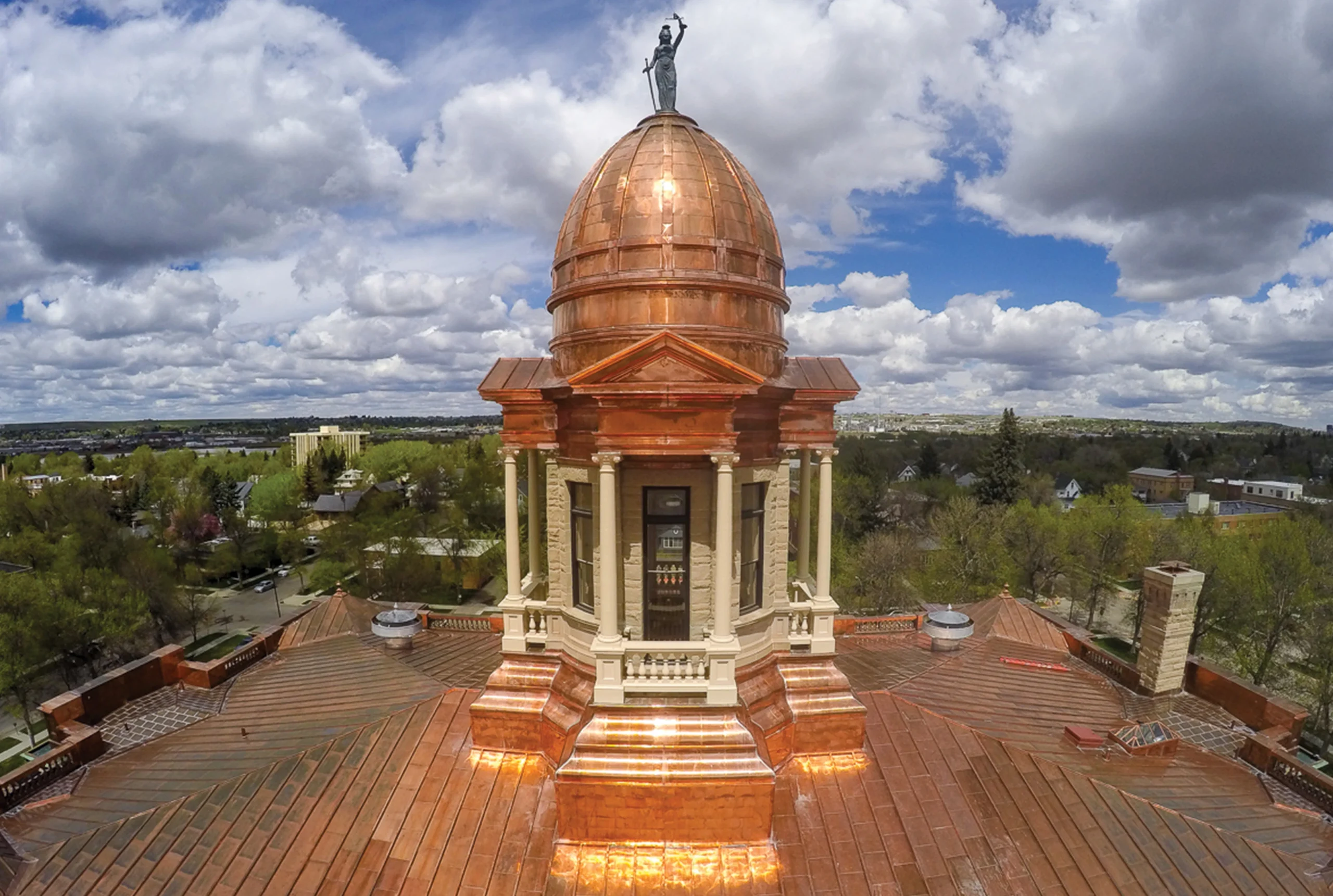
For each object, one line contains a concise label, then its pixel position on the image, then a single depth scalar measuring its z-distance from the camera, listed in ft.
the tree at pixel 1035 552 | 120.06
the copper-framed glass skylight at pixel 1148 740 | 34.24
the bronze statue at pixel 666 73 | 36.55
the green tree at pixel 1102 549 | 120.16
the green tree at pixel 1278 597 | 87.92
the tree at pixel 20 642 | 76.59
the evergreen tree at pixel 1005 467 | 169.27
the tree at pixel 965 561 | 111.86
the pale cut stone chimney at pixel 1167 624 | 42.78
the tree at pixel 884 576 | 108.99
